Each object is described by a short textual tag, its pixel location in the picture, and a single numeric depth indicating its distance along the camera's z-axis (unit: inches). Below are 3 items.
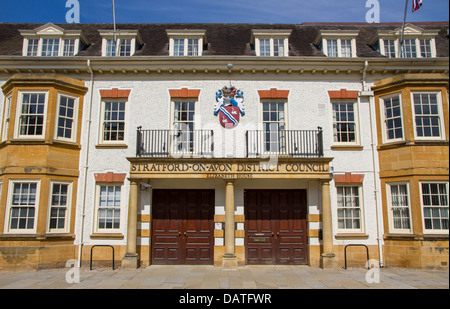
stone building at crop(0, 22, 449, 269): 444.5
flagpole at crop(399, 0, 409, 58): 517.6
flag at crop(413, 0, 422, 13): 400.2
